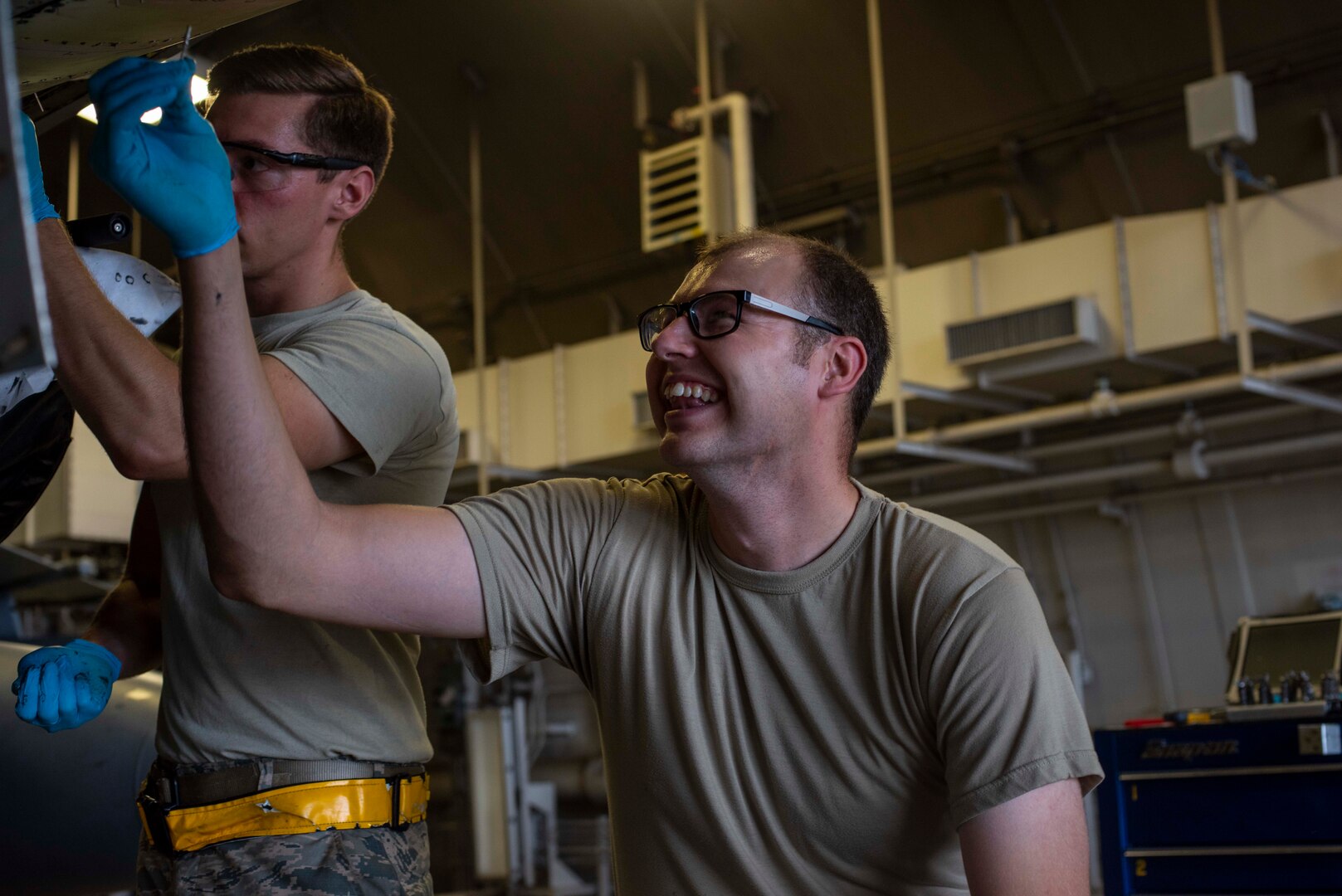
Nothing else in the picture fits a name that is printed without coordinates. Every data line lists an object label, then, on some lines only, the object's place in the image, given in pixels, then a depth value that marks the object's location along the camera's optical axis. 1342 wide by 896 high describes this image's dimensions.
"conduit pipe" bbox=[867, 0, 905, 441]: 5.73
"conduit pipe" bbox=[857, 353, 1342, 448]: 5.33
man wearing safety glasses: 1.42
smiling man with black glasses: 1.35
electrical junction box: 5.17
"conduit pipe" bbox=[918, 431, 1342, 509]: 6.18
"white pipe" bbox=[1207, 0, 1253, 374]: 5.12
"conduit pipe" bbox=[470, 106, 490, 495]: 6.98
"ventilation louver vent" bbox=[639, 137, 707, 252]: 6.33
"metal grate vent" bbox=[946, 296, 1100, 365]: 5.52
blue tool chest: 3.73
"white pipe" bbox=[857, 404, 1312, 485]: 6.20
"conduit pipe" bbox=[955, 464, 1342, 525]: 6.52
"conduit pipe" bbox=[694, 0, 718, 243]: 6.23
